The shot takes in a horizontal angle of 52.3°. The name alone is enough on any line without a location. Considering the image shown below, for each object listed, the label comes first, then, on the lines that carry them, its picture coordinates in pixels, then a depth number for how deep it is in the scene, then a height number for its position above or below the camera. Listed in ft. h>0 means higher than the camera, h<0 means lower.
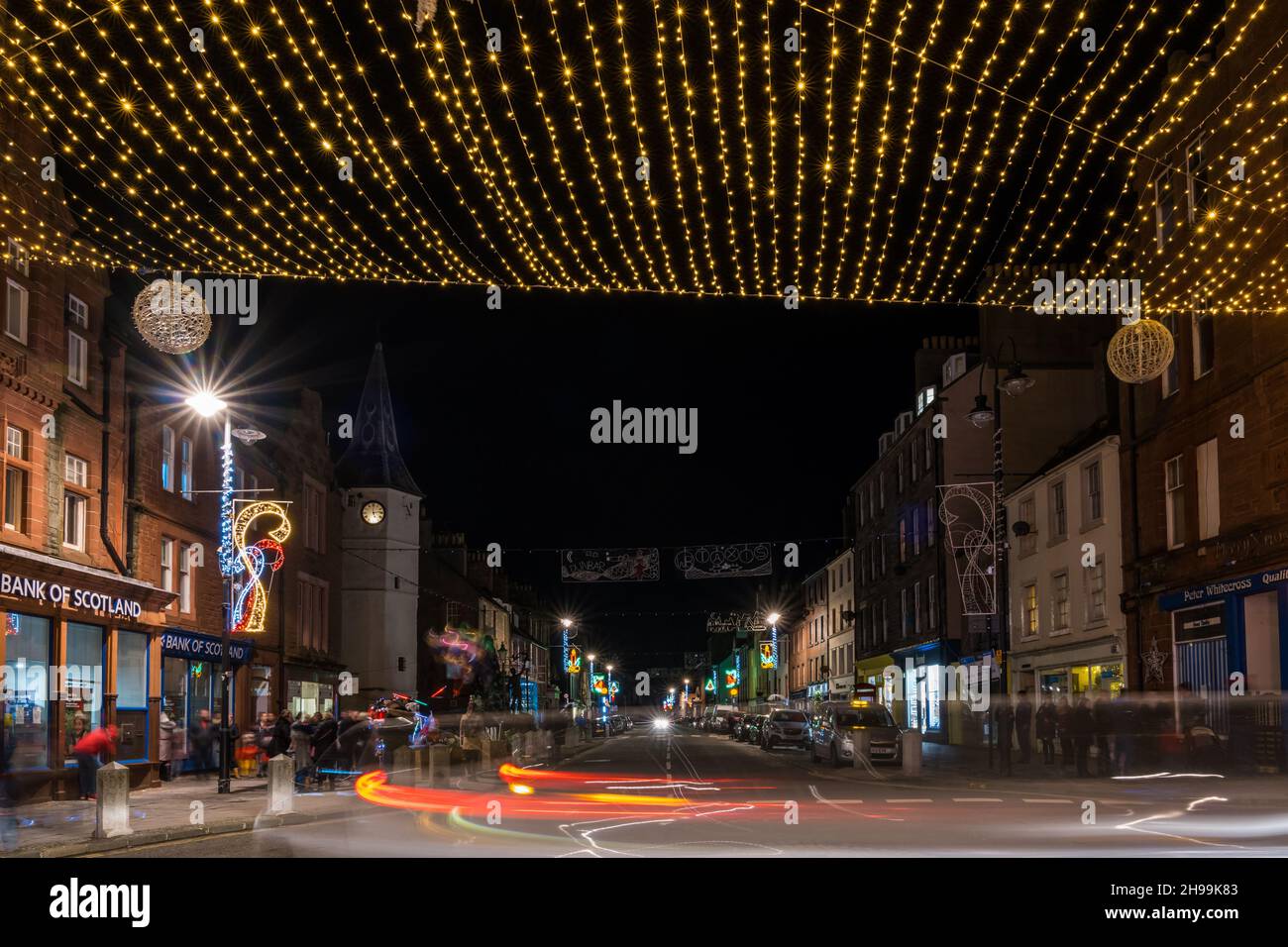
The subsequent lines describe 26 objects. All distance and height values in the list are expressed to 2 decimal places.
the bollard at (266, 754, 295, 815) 63.67 -8.62
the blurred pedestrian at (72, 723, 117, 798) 73.41 -8.04
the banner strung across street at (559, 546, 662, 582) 155.63 +4.44
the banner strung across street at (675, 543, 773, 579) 153.79 +4.77
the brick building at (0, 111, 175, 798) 76.28 +6.02
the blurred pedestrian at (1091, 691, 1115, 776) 91.50 -9.24
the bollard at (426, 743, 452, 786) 88.17 -11.07
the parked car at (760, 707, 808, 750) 148.97 -14.71
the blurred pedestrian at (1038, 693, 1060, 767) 99.50 -9.62
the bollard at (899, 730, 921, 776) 96.63 -11.40
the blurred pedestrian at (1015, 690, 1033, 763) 110.52 -11.05
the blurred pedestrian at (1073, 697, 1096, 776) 88.89 -9.28
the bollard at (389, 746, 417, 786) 90.84 -12.41
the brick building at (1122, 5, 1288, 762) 80.07 +9.44
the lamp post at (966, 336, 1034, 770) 86.22 +6.21
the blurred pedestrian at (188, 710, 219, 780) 102.73 -10.59
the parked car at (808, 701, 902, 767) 112.78 -11.50
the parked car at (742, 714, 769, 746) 173.62 -17.73
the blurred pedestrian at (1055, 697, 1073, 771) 92.12 -9.38
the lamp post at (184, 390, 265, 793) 76.84 +4.29
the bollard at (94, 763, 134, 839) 53.47 -7.91
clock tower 188.85 +6.20
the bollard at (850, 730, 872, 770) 111.55 -12.31
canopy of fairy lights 40.63 +21.23
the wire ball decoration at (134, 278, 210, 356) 70.49 +15.63
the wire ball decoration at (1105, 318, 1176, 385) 78.69 +14.75
